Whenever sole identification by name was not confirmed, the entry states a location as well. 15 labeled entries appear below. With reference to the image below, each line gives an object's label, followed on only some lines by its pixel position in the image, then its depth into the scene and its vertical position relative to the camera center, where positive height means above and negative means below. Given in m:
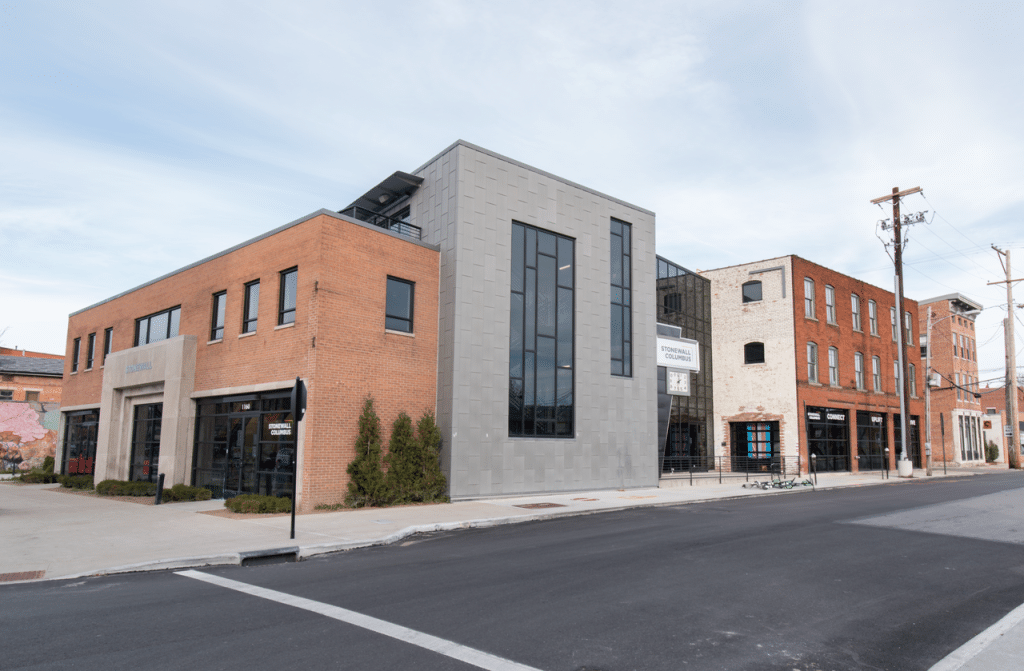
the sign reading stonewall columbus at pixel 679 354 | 27.62 +3.34
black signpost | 11.78 +0.44
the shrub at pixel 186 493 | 18.50 -1.90
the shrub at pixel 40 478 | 28.03 -2.35
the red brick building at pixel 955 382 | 53.00 +4.63
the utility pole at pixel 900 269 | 35.97 +9.35
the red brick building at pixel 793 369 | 34.69 +3.62
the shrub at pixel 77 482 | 23.92 -2.13
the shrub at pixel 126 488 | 20.14 -1.97
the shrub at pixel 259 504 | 15.35 -1.79
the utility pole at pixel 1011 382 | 47.50 +4.06
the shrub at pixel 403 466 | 17.47 -0.97
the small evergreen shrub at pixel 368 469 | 16.94 -1.03
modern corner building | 17.48 +2.51
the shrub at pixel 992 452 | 56.91 -1.07
